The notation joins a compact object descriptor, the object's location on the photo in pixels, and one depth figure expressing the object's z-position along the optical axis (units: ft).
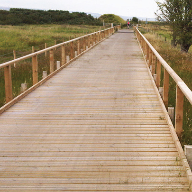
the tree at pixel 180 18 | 75.97
